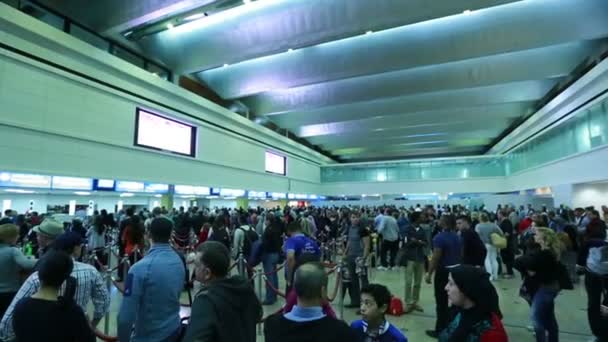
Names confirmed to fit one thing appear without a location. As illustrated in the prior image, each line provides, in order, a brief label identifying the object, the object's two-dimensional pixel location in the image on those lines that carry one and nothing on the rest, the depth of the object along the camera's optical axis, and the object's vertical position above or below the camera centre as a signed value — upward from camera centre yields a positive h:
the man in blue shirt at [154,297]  2.24 -0.67
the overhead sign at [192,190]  13.91 +0.68
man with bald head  1.44 -0.55
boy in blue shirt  2.37 -0.87
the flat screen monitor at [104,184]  10.22 +0.68
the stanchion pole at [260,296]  5.08 -1.98
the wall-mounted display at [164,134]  11.79 +2.89
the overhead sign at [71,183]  9.10 +0.66
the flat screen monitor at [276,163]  21.67 +2.92
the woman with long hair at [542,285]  3.77 -0.99
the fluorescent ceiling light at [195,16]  10.45 +6.27
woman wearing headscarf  1.84 -0.64
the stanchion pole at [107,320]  4.54 -1.64
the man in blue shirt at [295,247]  4.61 -0.64
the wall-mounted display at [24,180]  8.02 +0.66
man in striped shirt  2.24 -0.61
